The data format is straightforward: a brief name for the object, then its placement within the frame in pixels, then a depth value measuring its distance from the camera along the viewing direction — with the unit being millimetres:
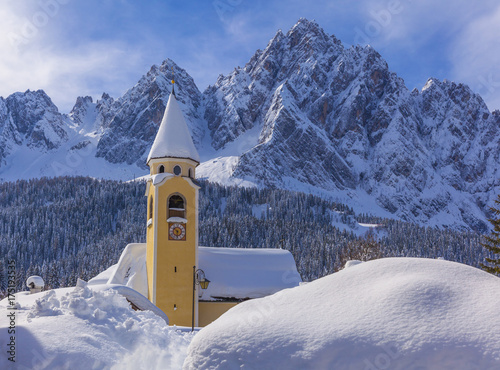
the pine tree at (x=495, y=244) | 27703
